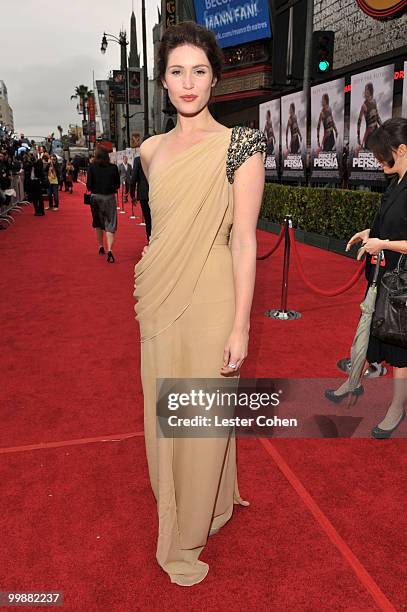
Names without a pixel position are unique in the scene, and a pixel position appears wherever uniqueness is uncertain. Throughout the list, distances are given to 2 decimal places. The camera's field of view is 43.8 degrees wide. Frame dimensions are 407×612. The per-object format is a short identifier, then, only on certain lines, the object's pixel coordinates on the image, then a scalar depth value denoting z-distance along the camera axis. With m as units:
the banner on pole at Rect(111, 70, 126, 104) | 40.06
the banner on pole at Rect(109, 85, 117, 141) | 50.09
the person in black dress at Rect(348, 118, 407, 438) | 3.03
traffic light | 10.34
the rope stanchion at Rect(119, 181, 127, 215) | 18.33
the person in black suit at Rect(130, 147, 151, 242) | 8.79
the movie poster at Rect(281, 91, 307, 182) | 12.66
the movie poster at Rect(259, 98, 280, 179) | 13.98
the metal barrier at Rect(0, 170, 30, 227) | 15.03
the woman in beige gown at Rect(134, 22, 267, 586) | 1.80
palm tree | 97.13
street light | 37.31
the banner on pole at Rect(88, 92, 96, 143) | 70.65
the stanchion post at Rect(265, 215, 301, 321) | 5.82
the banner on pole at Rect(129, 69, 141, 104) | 38.53
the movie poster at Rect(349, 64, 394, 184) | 9.40
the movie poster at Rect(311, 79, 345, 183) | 10.86
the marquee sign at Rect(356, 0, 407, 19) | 10.42
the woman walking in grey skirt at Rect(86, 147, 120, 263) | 8.48
